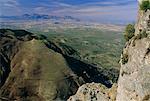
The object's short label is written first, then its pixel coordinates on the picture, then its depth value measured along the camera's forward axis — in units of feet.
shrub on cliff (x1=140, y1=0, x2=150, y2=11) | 67.46
